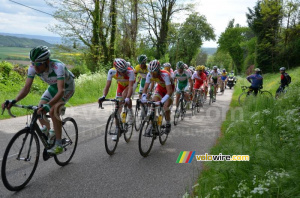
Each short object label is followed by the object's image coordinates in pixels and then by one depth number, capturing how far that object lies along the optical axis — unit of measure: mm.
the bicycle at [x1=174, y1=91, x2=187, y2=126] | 9488
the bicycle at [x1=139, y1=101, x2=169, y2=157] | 5605
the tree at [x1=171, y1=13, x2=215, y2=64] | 55625
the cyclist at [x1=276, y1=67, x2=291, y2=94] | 13852
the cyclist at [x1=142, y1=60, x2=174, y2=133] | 6238
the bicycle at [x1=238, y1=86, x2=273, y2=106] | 13684
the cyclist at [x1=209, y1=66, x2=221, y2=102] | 18719
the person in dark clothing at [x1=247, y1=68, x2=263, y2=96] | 13305
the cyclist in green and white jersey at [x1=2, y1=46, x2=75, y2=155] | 4109
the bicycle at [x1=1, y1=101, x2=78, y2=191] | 3677
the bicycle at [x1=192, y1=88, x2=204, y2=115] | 11744
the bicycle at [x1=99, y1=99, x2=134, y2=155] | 5633
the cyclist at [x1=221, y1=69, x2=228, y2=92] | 27547
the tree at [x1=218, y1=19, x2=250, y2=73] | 87312
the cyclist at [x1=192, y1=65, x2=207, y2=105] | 11907
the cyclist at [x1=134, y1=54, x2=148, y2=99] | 8734
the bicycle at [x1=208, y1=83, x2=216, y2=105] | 15402
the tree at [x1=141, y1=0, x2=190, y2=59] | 41250
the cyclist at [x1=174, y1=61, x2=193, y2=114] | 9617
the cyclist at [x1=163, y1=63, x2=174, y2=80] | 11086
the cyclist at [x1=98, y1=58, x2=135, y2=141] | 6246
